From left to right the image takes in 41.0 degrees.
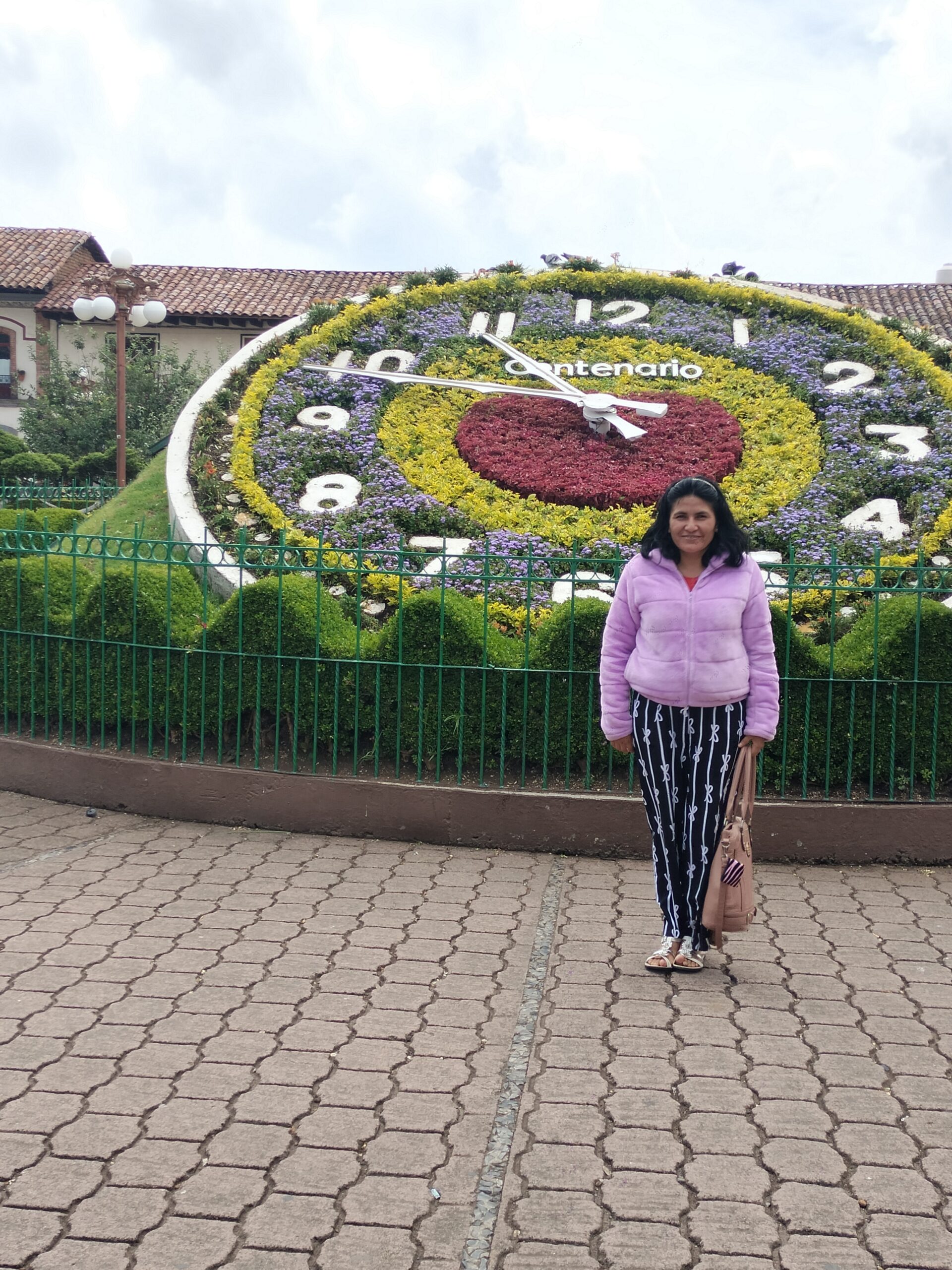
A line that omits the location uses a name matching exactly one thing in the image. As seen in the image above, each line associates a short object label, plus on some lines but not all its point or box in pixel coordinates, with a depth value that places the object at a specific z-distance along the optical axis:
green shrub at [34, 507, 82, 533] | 8.58
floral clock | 8.02
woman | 3.76
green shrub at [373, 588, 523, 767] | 5.33
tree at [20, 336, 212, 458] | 22.89
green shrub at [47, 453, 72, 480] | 20.36
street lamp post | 13.63
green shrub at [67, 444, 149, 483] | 20.34
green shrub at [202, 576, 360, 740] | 5.45
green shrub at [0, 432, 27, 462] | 21.66
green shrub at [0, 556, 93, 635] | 6.12
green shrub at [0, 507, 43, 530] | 6.33
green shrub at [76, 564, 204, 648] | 5.71
